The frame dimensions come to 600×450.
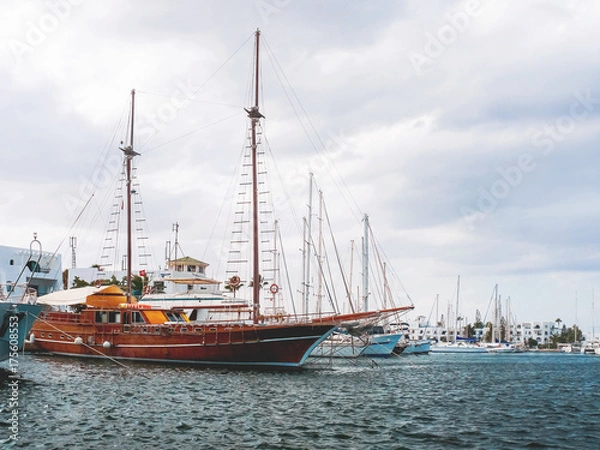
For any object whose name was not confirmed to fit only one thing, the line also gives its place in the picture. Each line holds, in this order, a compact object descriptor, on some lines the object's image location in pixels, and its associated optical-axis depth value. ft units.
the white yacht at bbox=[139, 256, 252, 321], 146.30
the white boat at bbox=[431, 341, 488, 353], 373.81
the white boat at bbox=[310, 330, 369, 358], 209.17
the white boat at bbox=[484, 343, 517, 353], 409.20
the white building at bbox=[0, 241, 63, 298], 215.92
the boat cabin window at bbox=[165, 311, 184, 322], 141.56
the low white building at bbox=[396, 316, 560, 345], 620.53
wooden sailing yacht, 122.52
